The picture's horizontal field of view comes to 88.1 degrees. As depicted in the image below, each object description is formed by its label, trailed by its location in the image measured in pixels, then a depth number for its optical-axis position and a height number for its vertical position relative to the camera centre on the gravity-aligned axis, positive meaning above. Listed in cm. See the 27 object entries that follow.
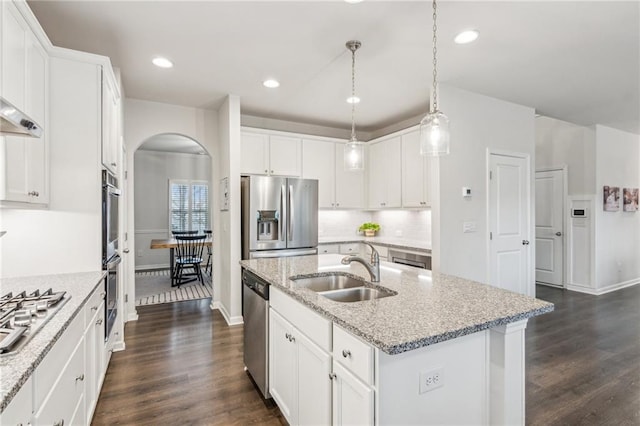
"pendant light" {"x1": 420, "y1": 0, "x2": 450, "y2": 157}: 207 +50
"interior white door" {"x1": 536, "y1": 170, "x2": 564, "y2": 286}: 572 -26
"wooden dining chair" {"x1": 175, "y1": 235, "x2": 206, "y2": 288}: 586 -81
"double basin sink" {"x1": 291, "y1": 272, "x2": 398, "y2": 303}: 196 -48
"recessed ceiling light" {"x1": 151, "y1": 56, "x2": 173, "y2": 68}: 294 +137
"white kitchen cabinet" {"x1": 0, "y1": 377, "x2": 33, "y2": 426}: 95 -60
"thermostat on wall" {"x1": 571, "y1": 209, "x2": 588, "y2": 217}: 541 -2
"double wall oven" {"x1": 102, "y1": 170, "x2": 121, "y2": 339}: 241 -23
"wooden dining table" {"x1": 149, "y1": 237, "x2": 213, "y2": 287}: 560 -54
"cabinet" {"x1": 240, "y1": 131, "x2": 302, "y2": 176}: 437 +81
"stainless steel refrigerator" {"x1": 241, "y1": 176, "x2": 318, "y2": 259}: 394 -4
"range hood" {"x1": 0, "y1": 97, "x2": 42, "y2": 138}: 121 +38
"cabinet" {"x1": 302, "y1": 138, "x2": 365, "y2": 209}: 483 +57
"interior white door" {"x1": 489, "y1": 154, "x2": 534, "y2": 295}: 398 -13
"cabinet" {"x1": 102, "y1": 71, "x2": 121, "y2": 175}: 241 +71
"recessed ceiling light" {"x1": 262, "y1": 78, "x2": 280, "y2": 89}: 348 +139
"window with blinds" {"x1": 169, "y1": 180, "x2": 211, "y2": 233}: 773 +20
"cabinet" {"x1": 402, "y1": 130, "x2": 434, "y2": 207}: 417 +50
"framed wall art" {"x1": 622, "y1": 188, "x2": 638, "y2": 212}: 580 +22
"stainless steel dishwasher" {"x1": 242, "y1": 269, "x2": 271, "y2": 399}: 225 -84
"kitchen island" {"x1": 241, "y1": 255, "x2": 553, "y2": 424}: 123 -58
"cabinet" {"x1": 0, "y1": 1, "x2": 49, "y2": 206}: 166 +62
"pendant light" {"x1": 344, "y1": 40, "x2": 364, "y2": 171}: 274 +49
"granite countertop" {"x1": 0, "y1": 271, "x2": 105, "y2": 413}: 99 -47
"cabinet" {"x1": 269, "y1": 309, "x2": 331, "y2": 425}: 157 -88
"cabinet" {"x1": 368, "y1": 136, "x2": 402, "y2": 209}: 464 +58
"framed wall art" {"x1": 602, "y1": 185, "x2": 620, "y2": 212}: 540 +23
